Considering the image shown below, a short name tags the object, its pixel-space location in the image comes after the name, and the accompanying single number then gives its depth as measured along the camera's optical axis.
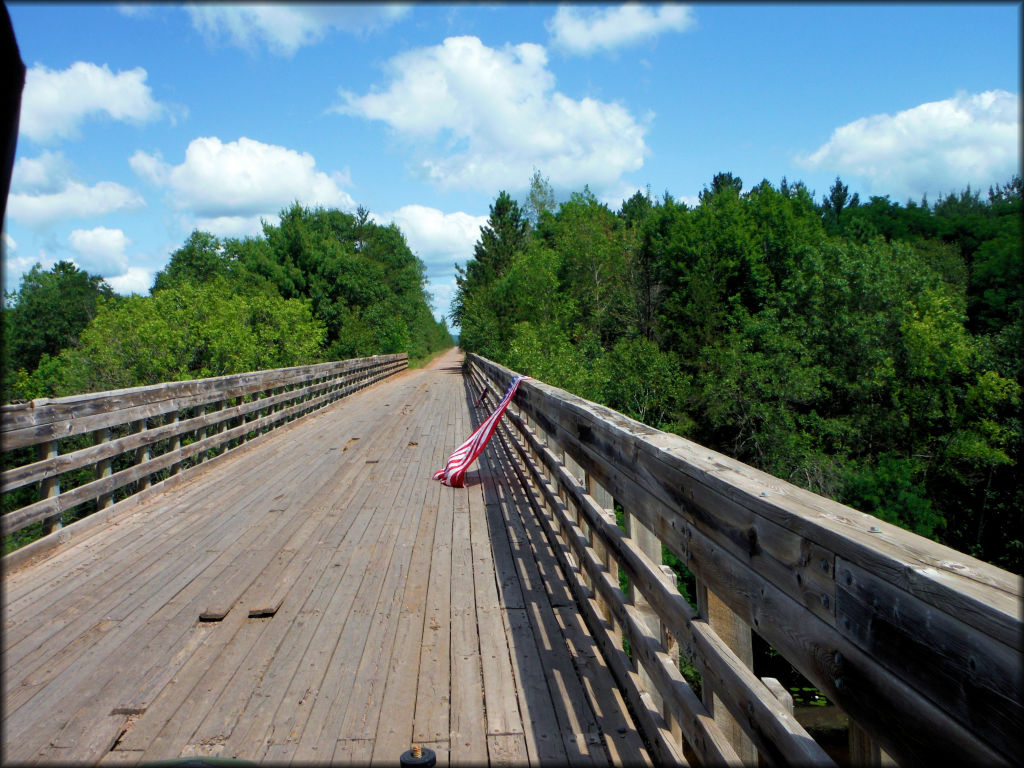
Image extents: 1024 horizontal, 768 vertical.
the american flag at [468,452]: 7.28
